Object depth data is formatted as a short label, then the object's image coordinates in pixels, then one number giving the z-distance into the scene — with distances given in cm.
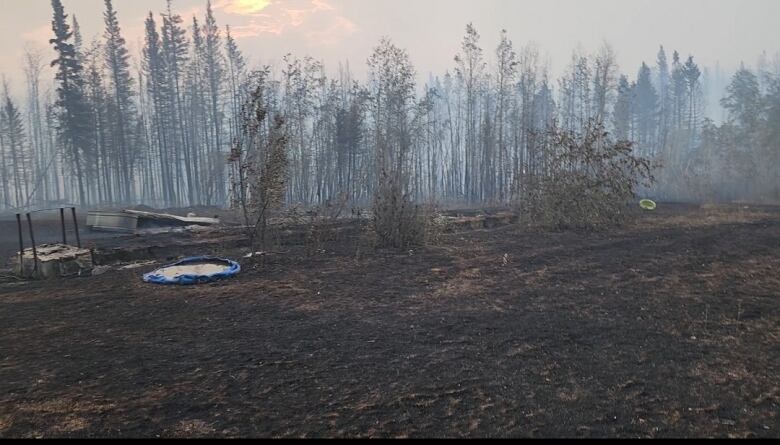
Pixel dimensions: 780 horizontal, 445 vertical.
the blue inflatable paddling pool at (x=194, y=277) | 750
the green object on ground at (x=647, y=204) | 1923
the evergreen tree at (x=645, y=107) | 5816
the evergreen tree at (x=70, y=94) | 3362
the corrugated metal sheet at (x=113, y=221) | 1605
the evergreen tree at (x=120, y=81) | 4025
